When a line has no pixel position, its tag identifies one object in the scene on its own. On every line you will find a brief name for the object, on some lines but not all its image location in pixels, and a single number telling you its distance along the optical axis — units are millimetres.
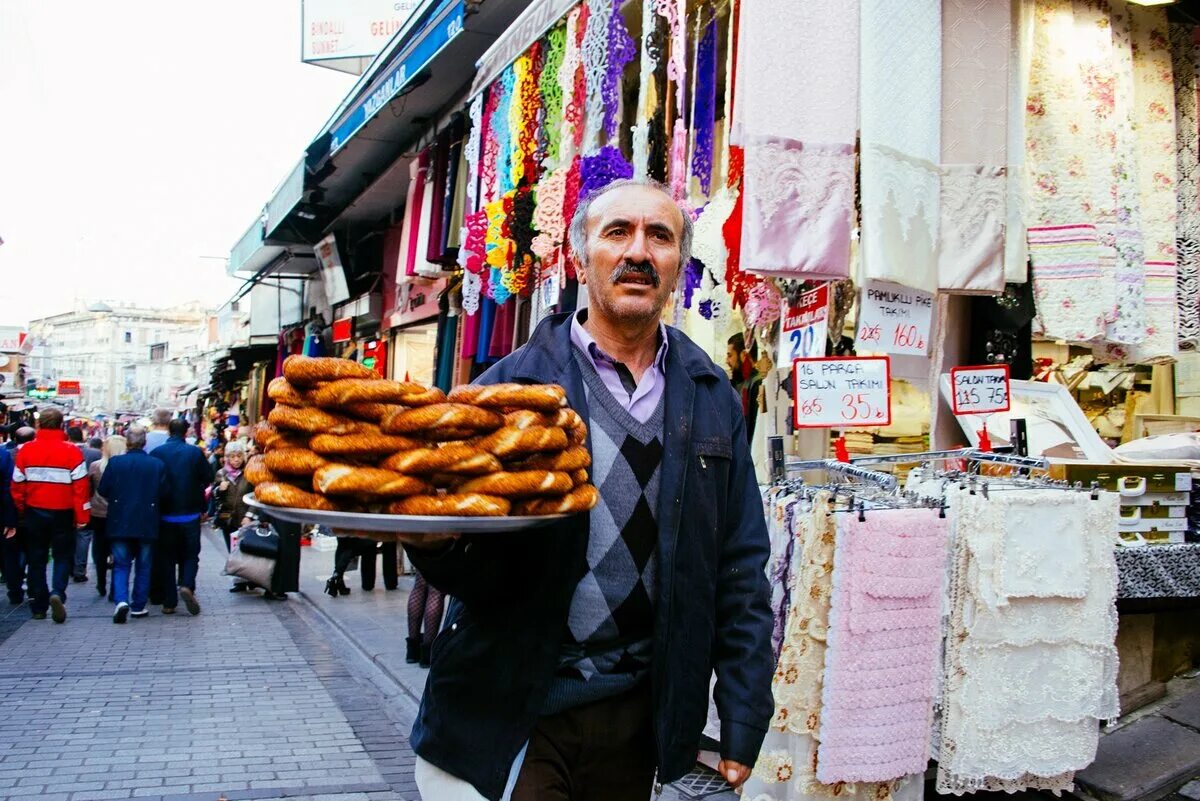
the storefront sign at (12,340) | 33812
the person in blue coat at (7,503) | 9531
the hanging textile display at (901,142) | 4227
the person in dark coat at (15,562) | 10031
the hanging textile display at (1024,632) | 3646
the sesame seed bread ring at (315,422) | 1770
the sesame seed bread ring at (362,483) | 1652
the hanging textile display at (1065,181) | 4539
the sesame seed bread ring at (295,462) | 1725
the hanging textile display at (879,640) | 3492
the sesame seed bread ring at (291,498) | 1662
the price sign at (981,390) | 4328
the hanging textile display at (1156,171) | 4801
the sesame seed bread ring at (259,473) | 1797
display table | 4426
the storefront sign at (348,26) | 14508
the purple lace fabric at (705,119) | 5316
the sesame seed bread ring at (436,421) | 1755
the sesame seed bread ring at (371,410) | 1785
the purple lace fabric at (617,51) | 5488
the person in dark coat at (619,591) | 1959
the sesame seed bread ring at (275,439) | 1821
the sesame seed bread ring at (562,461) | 1790
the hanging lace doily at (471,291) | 7426
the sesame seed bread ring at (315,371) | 1809
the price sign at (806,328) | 4395
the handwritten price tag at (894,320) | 4422
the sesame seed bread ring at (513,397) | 1821
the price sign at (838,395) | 3982
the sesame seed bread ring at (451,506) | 1641
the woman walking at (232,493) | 12664
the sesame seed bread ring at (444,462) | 1703
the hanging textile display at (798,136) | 4176
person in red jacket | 9438
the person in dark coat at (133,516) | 9508
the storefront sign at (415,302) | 11758
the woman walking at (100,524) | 10625
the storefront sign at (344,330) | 15633
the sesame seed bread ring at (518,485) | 1710
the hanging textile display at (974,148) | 4430
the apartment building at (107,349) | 91750
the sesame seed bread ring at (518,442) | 1755
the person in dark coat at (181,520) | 9984
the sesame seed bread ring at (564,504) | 1758
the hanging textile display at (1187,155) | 5098
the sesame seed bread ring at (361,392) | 1768
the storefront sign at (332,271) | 15047
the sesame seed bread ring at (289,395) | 1828
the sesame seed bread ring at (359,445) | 1725
